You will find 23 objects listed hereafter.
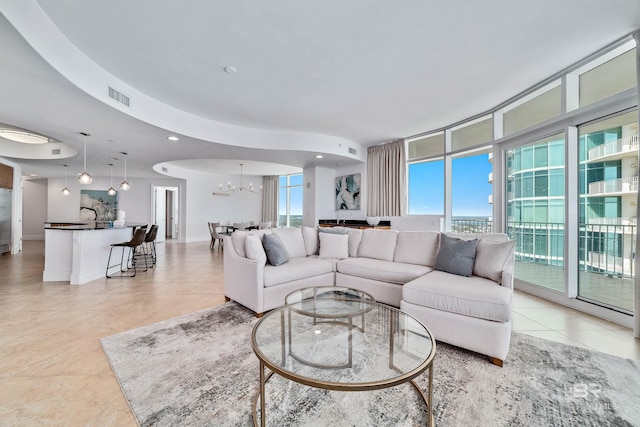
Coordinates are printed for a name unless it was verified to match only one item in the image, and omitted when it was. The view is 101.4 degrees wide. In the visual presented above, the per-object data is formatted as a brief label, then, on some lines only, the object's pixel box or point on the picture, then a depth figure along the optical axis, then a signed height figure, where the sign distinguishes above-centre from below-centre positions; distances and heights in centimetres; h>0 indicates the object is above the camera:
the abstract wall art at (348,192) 689 +60
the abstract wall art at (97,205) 905 +24
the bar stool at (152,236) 545 -50
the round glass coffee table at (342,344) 127 -82
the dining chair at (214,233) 767 -61
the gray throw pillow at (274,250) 315 -45
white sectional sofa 201 -64
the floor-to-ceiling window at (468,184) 512 +60
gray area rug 140 -109
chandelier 943 +93
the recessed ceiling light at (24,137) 529 +159
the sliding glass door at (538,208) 343 +9
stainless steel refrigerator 660 -22
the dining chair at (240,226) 780 -39
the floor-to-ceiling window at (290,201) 1014 +49
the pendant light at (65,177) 689 +118
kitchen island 409 -69
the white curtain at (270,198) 1060 +63
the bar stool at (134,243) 465 -55
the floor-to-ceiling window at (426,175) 557 +88
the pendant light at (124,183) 572 +70
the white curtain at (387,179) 600 +83
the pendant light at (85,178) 488 +65
